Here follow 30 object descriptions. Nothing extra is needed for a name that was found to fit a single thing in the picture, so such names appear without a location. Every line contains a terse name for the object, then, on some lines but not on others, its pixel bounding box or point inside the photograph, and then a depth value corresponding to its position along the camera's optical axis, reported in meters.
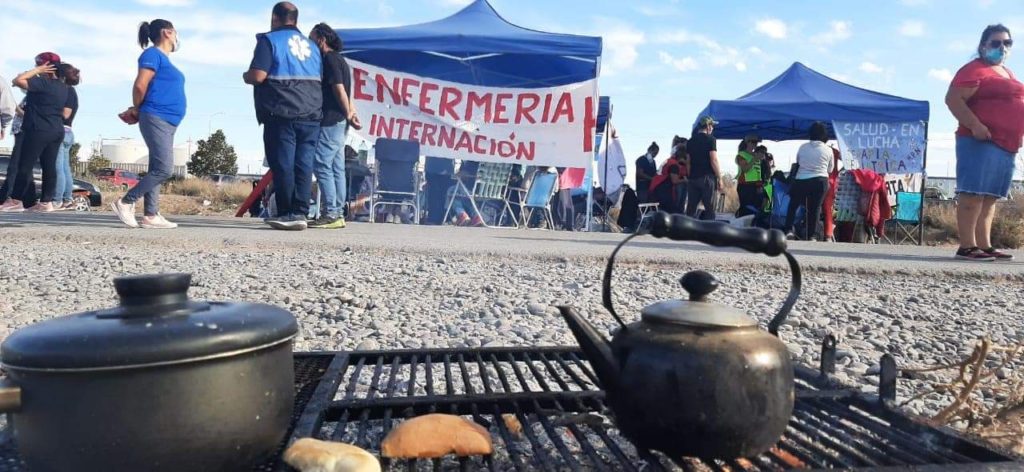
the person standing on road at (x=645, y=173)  11.26
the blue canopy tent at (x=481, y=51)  8.93
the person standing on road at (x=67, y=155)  7.22
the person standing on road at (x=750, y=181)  10.30
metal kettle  0.99
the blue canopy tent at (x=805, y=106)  10.41
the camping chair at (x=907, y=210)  10.83
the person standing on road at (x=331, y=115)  5.98
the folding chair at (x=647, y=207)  10.66
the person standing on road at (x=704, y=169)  8.64
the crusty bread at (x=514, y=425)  1.43
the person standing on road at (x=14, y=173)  7.11
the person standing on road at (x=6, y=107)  6.93
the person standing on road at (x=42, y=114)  6.77
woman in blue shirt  5.07
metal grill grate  1.07
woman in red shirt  4.68
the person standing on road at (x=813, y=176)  8.22
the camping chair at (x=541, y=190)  10.27
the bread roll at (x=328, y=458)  0.93
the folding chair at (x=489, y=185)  9.70
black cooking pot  0.84
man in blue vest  5.37
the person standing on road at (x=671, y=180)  9.78
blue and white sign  10.48
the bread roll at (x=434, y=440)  1.09
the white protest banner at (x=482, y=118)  8.89
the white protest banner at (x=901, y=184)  10.80
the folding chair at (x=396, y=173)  9.11
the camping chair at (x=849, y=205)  9.82
